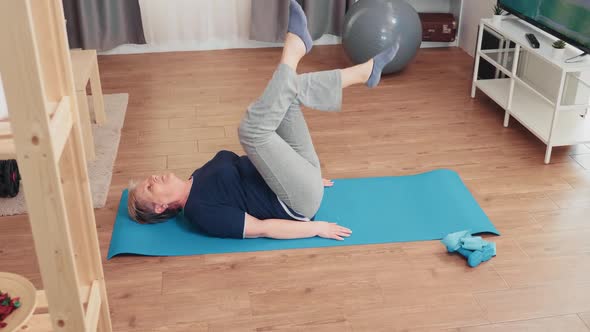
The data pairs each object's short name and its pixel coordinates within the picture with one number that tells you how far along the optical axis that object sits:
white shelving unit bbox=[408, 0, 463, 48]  4.67
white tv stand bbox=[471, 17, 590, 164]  2.95
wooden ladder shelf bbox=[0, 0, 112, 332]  1.13
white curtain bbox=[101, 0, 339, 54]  4.54
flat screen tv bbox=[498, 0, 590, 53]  2.87
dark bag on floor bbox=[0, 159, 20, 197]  2.64
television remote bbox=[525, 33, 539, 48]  3.12
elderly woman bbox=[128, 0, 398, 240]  2.20
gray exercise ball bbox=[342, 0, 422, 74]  3.86
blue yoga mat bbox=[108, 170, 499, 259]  2.37
